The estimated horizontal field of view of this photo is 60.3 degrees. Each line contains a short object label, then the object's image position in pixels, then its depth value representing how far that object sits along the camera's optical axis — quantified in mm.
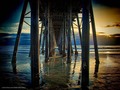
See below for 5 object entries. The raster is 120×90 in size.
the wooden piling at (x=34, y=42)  2656
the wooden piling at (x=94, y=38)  4910
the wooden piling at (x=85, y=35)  2604
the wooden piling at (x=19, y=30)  4604
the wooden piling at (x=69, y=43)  5049
